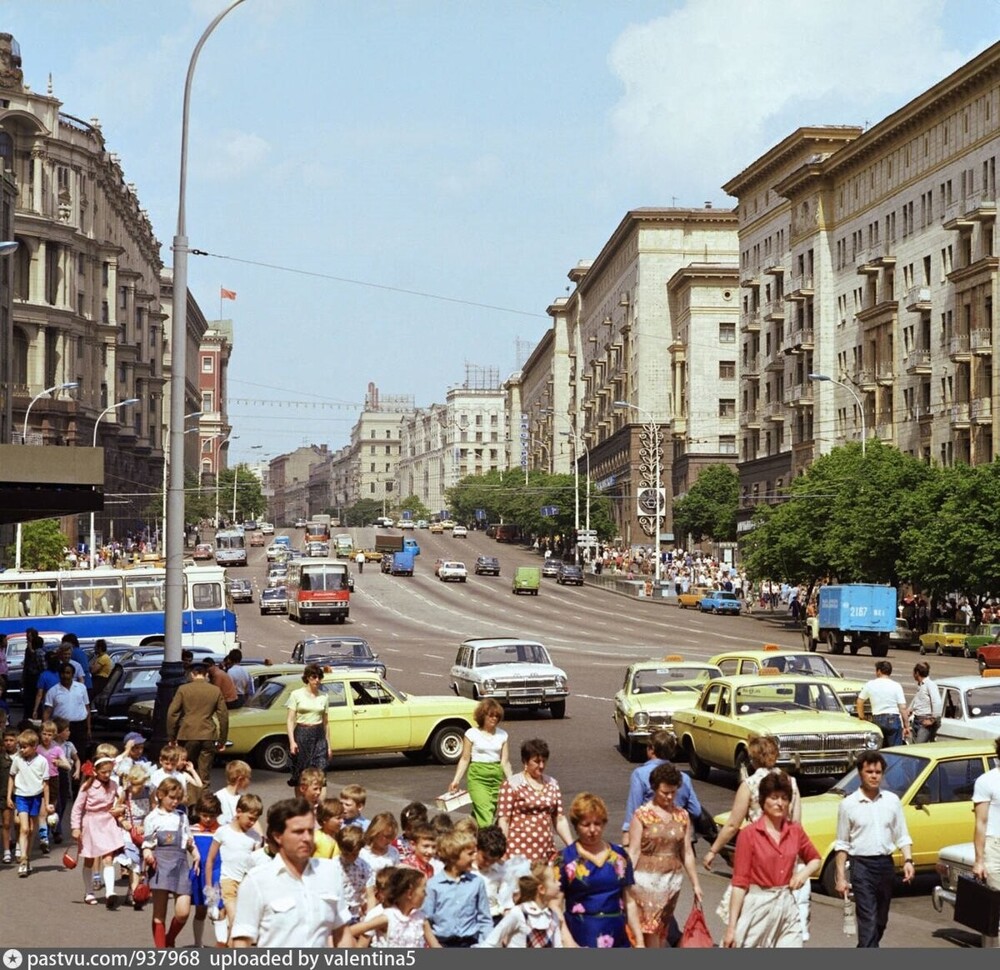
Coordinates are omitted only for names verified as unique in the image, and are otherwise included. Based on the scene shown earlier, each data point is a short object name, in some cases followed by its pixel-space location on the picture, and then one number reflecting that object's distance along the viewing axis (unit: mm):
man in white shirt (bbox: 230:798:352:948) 8352
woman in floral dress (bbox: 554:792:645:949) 9820
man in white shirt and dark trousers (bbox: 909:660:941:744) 21781
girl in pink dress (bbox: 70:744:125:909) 14688
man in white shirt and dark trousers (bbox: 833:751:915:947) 12086
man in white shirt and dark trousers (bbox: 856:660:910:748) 22125
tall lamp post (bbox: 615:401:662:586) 106269
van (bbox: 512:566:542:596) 101500
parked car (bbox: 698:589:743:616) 87000
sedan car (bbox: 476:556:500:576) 121938
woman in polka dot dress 12188
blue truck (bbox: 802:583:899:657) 58656
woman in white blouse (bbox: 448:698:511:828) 14266
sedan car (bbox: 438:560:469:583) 114438
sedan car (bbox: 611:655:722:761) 25953
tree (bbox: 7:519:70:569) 79938
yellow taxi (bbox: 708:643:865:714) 28750
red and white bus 77562
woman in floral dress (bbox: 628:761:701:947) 10734
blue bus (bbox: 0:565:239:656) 48344
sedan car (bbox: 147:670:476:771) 25172
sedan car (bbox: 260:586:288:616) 84750
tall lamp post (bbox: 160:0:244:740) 20906
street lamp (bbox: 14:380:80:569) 67862
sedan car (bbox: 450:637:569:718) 31797
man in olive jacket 18750
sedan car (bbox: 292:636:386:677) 34719
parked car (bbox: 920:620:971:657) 57638
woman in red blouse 10578
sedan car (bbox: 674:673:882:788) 21109
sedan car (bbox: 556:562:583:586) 113562
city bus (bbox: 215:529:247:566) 123250
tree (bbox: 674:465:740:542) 121688
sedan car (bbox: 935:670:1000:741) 22234
